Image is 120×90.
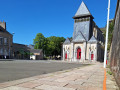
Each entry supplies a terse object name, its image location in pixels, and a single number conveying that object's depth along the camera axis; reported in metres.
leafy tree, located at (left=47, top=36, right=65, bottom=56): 58.94
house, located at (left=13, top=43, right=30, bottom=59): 47.99
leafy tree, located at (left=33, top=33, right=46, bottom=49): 59.69
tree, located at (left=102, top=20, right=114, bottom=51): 23.48
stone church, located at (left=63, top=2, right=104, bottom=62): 36.53
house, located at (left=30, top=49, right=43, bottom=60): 53.88
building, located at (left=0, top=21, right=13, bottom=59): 38.41
